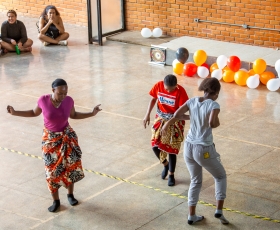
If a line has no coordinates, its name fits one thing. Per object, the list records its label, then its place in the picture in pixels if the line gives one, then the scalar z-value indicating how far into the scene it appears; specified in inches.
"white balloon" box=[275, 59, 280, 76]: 397.1
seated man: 512.3
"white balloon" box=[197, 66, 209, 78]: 426.3
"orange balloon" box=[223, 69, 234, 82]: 415.2
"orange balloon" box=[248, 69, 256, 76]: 410.8
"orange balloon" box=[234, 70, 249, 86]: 408.2
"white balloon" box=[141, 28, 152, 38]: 535.2
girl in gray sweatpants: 213.0
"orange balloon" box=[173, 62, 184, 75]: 437.4
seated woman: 533.5
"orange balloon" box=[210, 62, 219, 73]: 427.8
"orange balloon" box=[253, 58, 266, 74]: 406.3
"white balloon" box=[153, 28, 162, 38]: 535.3
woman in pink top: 233.1
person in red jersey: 250.8
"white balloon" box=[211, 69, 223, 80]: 421.1
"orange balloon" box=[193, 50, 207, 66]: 433.1
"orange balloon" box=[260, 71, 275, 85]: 405.7
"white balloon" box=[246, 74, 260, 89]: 401.7
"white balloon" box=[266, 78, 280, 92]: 395.5
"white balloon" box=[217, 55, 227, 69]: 422.3
